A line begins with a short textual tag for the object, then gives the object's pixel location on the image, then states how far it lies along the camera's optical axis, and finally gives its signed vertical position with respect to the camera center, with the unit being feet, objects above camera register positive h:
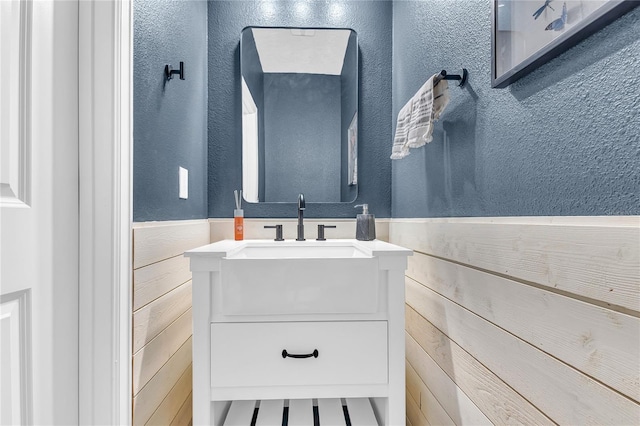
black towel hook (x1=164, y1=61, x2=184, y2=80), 3.89 +1.62
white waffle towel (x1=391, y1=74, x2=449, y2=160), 3.61 +1.10
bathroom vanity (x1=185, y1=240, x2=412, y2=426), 3.39 -1.14
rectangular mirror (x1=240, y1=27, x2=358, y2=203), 5.82 +1.65
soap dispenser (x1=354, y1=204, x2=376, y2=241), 5.21 -0.19
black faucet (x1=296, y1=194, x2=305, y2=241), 5.40 -0.05
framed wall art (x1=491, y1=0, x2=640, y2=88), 1.75 +1.10
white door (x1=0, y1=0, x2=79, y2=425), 2.13 +0.02
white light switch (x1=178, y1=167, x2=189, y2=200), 4.35 +0.42
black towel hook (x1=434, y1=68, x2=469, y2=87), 3.34 +1.34
